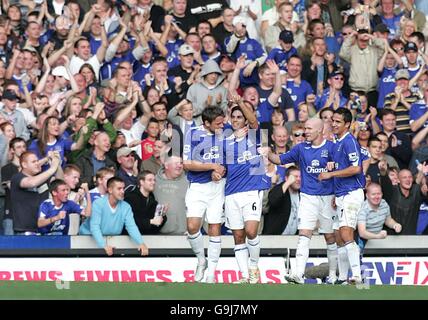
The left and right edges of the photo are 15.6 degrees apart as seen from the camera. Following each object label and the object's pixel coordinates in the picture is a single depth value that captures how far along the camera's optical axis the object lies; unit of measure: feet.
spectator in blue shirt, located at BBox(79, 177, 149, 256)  68.13
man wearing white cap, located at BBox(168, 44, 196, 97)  80.84
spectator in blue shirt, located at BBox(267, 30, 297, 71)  82.07
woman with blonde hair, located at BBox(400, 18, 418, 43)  84.17
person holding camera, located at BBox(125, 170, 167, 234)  70.13
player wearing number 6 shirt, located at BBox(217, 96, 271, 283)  63.98
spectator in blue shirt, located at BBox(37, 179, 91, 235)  69.56
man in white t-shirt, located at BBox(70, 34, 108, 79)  81.87
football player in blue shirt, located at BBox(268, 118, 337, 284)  63.87
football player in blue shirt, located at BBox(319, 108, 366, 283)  62.75
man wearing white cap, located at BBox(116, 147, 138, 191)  73.61
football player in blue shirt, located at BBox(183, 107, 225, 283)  64.23
